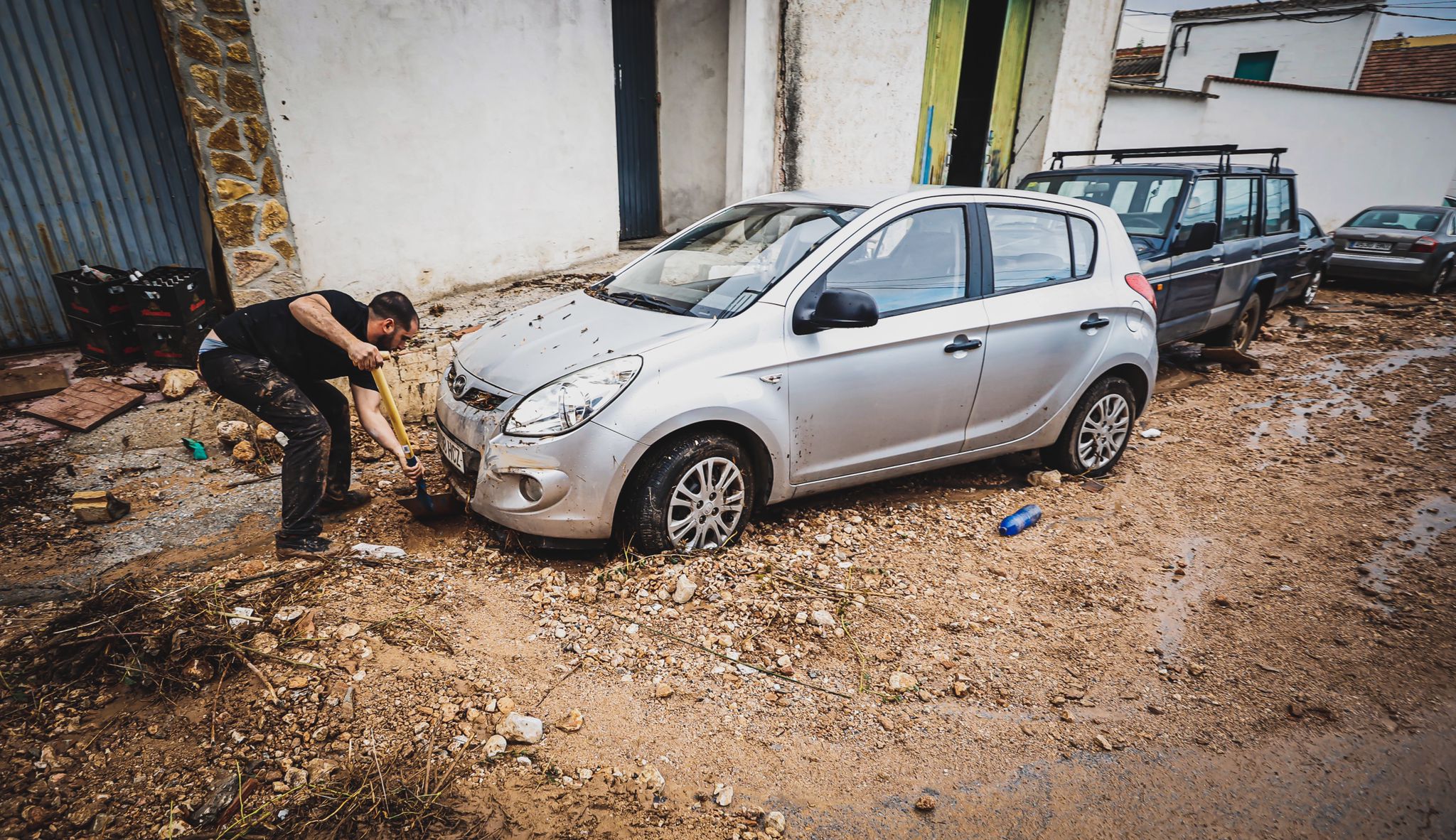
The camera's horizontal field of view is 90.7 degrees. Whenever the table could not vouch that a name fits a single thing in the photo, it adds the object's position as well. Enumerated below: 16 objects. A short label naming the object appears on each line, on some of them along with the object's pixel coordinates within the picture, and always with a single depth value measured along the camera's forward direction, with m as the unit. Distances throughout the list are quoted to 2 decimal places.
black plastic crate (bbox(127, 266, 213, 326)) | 5.09
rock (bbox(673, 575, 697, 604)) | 3.12
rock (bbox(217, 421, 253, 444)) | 4.52
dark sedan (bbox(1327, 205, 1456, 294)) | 11.31
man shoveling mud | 3.28
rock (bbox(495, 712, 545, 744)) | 2.41
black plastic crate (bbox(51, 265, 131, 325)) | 5.09
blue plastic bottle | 3.96
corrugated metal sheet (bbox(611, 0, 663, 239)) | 7.73
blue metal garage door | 5.03
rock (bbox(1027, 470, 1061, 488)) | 4.51
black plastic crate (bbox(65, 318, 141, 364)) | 5.20
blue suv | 6.11
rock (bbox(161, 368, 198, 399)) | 4.94
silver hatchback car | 3.07
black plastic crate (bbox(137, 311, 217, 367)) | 5.20
